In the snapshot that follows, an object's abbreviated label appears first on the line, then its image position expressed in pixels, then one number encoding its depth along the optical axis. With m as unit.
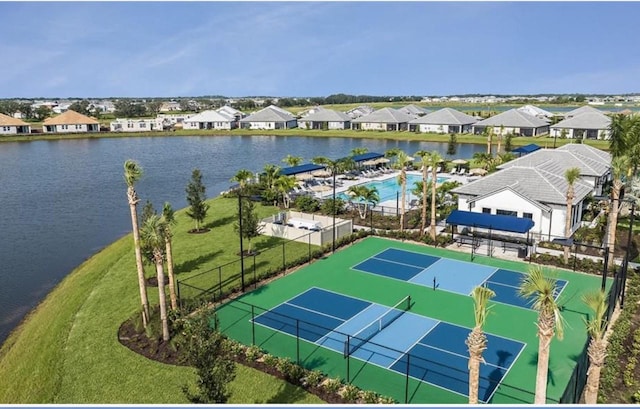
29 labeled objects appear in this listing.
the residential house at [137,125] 130.62
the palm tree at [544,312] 11.60
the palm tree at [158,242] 19.05
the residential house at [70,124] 127.12
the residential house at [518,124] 98.00
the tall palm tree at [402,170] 35.16
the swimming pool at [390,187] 48.44
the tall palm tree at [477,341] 12.02
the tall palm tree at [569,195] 30.48
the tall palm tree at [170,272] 20.88
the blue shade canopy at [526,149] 64.79
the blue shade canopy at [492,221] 31.36
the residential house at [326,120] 126.14
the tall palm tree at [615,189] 26.67
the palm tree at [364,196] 38.81
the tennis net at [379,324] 19.70
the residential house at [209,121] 133.50
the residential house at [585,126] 88.81
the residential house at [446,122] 107.54
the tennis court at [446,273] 25.58
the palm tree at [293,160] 55.04
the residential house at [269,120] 130.25
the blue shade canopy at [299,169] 51.14
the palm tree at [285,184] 40.44
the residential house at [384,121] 116.56
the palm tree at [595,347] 13.35
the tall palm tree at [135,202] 19.28
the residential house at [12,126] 119.44
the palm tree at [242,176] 42.56
